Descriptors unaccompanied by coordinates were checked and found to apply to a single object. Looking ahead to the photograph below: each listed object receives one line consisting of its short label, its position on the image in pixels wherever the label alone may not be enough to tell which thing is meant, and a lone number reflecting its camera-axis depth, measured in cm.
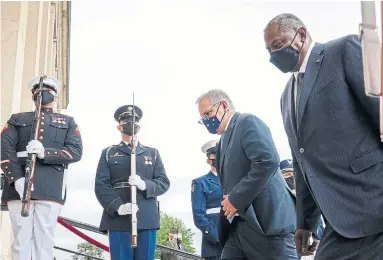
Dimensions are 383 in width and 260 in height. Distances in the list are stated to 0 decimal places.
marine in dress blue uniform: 516
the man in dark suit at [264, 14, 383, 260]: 264
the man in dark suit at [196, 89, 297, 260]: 404
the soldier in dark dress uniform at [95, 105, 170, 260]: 582
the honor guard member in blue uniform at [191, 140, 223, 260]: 713
